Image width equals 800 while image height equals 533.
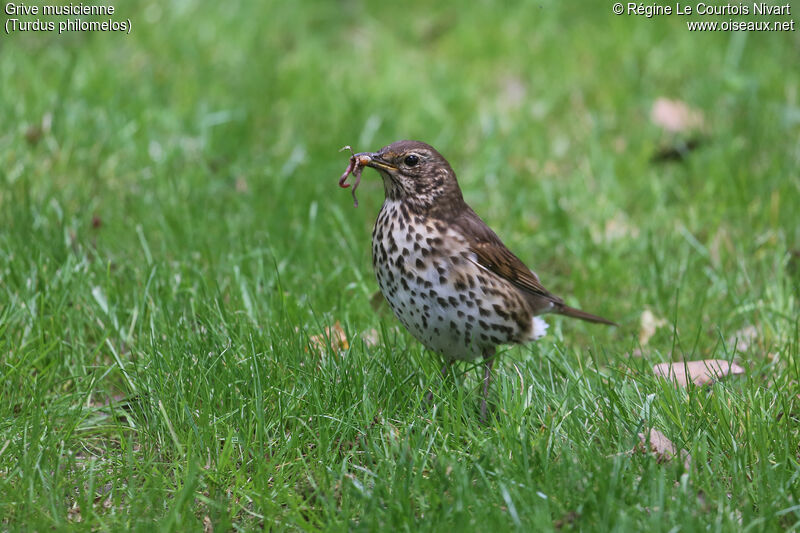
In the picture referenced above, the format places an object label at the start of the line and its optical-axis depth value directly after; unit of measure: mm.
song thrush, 7543
